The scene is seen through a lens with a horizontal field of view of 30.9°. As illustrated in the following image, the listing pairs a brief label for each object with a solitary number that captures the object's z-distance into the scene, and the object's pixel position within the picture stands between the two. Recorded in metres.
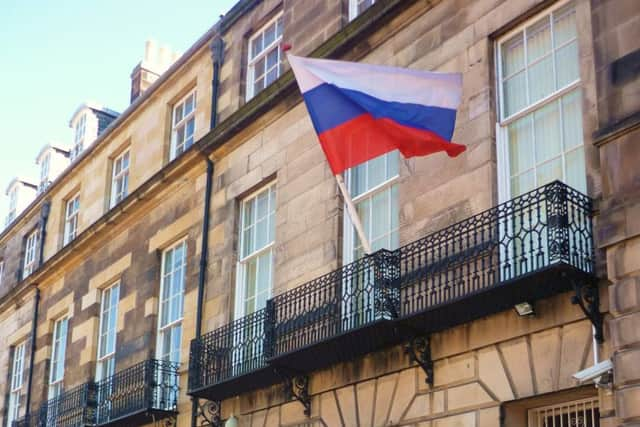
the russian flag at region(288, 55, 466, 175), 12.61
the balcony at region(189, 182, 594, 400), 11.16
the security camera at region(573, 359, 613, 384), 10.41
